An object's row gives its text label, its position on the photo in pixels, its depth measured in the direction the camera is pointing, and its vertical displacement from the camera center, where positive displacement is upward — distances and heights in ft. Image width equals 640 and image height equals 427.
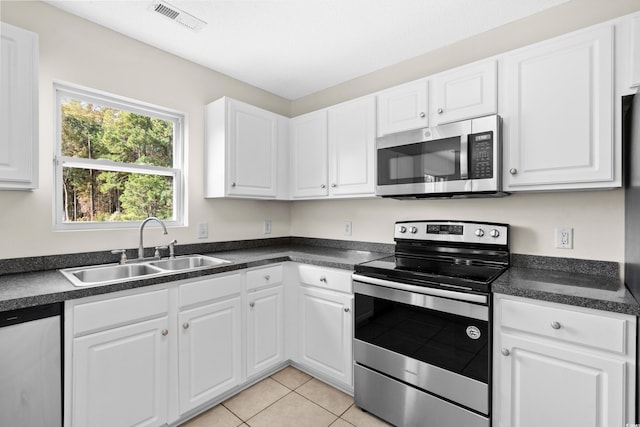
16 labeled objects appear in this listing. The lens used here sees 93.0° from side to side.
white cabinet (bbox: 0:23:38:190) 4.77 +1.65
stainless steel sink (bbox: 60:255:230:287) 5.80 -1.25
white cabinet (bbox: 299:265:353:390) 6.84 -2.69
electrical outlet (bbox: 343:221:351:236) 9.33 -0.53
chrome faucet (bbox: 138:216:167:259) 6.93 -0.72
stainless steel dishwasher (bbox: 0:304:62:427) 4.09 -2.19
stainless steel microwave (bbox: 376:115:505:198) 5.78 +1.06
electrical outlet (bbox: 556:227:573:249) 5.90 -0.51
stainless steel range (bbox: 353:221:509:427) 4.97 -2.13
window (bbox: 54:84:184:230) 6.49 +1.17
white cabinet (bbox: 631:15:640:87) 4.62 +2.46
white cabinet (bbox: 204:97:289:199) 8.04 +1.69
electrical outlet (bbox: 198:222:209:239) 8.43 -0.53
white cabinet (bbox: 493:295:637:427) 3.99 -2.19
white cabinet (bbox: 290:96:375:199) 7.83 +1.69
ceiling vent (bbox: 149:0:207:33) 5.98 +4.03
